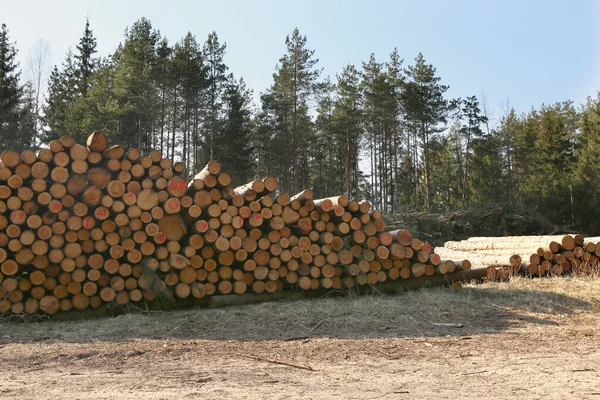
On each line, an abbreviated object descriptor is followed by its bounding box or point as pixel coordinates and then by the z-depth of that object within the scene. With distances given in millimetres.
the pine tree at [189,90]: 30859
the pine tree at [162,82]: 30469
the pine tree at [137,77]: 29250
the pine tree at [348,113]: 35281
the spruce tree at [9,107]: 30594
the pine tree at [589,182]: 34281
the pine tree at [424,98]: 35344
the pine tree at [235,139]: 33031
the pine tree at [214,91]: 32906
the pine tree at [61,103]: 29422
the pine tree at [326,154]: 36438
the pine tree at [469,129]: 38656
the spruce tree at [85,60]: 36312
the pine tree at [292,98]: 34250
